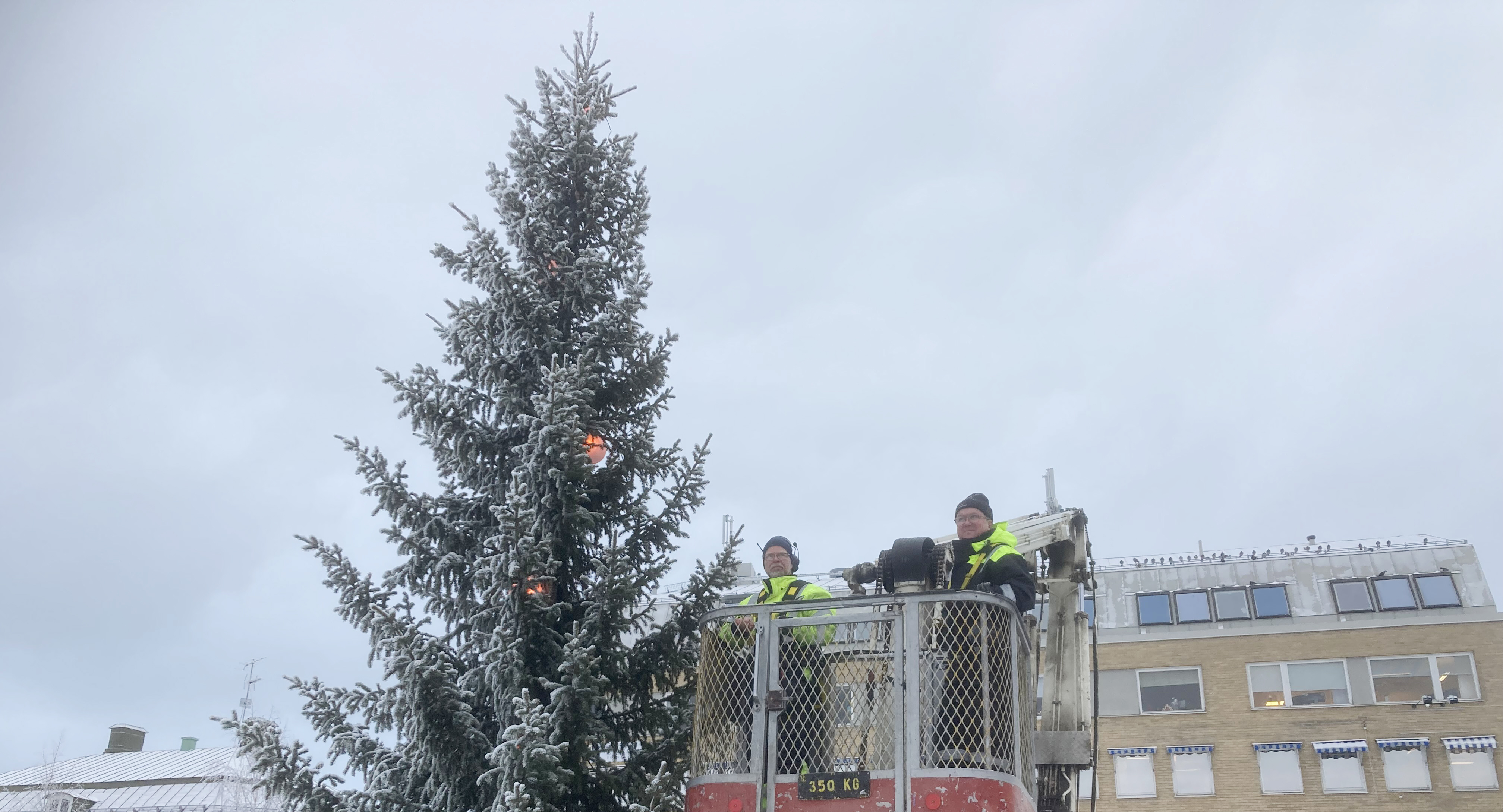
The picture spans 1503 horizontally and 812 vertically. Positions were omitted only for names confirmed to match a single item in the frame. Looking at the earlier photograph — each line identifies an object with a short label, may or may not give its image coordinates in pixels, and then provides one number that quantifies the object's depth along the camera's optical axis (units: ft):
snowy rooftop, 107.04
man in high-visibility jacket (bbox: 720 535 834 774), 24.59
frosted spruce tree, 27.12
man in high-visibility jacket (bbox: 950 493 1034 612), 26.40
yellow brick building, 114.93
